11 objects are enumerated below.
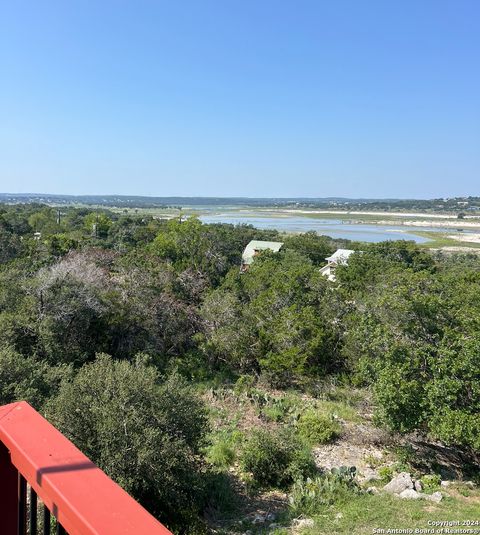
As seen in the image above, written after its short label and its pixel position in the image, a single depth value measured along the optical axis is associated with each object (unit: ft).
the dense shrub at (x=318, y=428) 39.26
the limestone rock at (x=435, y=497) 28.71
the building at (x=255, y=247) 164.51
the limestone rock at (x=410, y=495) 29.09
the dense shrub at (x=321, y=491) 28.19
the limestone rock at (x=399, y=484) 30.71
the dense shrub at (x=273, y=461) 32.09
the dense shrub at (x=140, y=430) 23.77
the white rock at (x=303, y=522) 25.79
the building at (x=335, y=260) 135.15
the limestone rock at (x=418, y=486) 31.04
